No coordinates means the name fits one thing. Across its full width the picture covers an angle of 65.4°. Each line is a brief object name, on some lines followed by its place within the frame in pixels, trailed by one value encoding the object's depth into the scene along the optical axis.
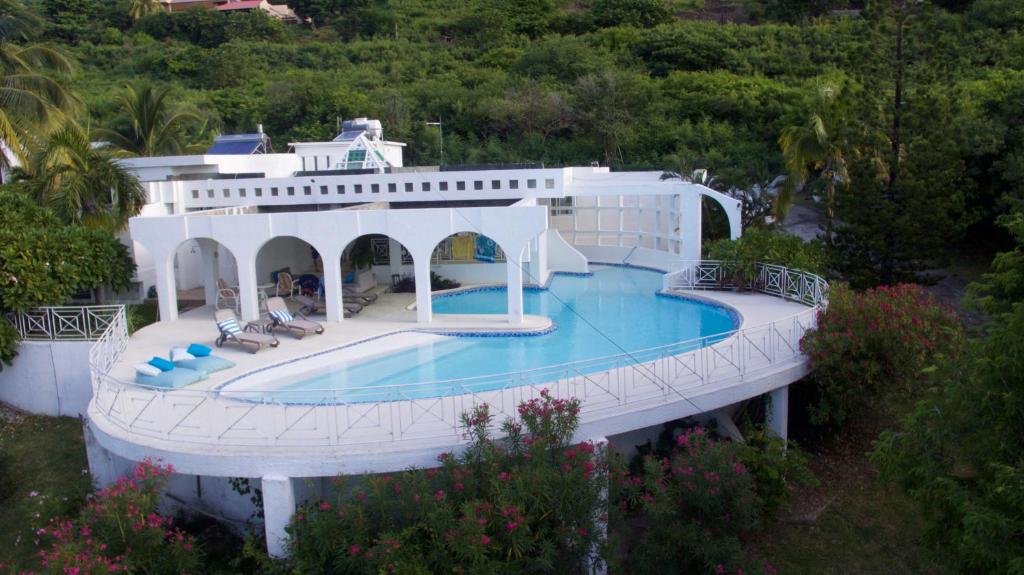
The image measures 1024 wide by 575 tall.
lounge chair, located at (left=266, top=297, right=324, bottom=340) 16.62
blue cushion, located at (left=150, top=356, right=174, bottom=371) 13.63
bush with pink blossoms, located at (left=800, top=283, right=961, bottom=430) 12.33
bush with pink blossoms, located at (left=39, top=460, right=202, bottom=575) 8.45
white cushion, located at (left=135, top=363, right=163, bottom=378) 13.27
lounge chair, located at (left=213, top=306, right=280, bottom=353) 15.61
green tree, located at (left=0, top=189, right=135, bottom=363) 15.30
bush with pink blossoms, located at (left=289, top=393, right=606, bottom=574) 8.10
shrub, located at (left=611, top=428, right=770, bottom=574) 9.23
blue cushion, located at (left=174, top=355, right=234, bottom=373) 14.08
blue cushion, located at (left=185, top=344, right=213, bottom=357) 14.80
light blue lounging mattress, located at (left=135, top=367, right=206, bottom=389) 13.15
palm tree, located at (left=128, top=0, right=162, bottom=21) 68.12
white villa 10.52
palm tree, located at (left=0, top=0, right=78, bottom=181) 20.44
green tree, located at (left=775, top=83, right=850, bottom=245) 22.92
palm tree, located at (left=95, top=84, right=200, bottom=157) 27.53
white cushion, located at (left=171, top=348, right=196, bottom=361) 14.28
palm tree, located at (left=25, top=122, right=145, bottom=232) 18.38
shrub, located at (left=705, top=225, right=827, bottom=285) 18.94
